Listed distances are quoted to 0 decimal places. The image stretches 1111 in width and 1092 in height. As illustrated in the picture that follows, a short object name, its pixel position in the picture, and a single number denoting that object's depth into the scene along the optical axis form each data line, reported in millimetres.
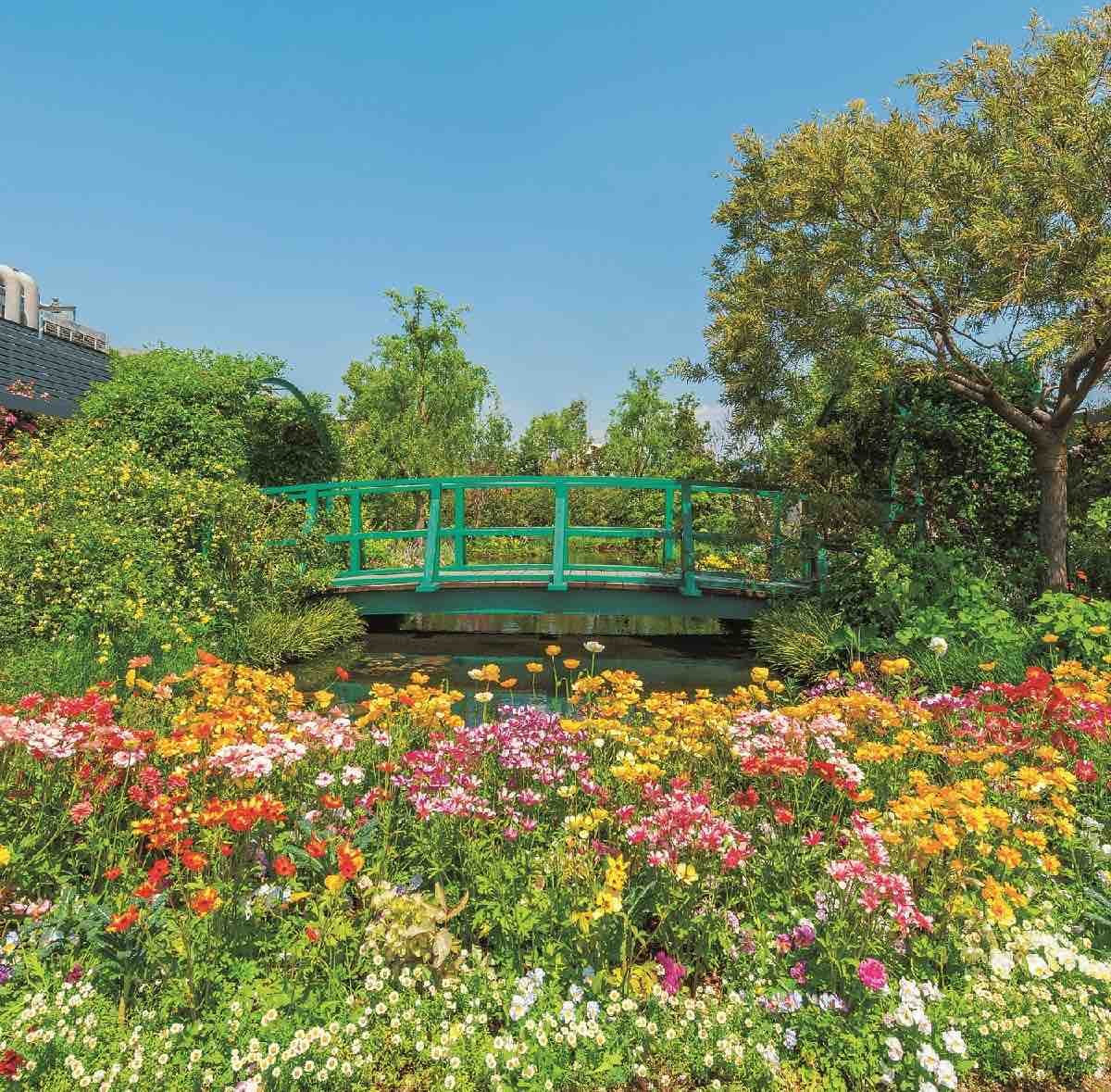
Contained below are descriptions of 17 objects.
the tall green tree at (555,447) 20672
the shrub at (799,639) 7484
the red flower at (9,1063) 1557
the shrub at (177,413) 9844
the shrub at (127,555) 6230
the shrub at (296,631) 7625
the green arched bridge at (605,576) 9156
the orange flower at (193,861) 1830
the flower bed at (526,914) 1834
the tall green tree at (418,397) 15953
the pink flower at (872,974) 1798
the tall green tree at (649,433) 20094
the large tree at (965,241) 5762
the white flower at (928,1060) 1717
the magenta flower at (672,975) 1985
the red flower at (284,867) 1905
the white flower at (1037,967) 1948
